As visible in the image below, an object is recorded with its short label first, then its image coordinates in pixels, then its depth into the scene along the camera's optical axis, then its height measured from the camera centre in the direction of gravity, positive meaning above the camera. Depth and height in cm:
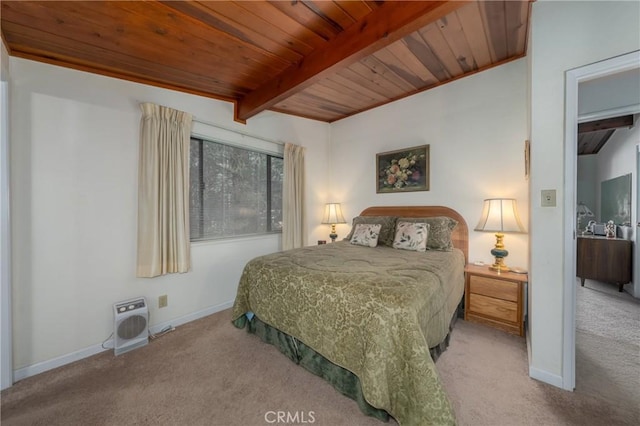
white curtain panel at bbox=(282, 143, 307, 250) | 346 +16
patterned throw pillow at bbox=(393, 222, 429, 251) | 260 -29
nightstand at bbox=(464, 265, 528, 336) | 213 -83
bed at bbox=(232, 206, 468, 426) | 123 -68
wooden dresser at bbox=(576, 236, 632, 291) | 303 -65
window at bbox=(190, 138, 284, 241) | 273 +25
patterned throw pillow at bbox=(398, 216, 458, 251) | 259 -24
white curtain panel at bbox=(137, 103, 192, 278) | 225 +19
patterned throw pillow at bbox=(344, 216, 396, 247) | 297 -21
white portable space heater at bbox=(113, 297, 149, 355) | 199 -98
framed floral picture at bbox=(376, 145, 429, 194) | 312 +57
